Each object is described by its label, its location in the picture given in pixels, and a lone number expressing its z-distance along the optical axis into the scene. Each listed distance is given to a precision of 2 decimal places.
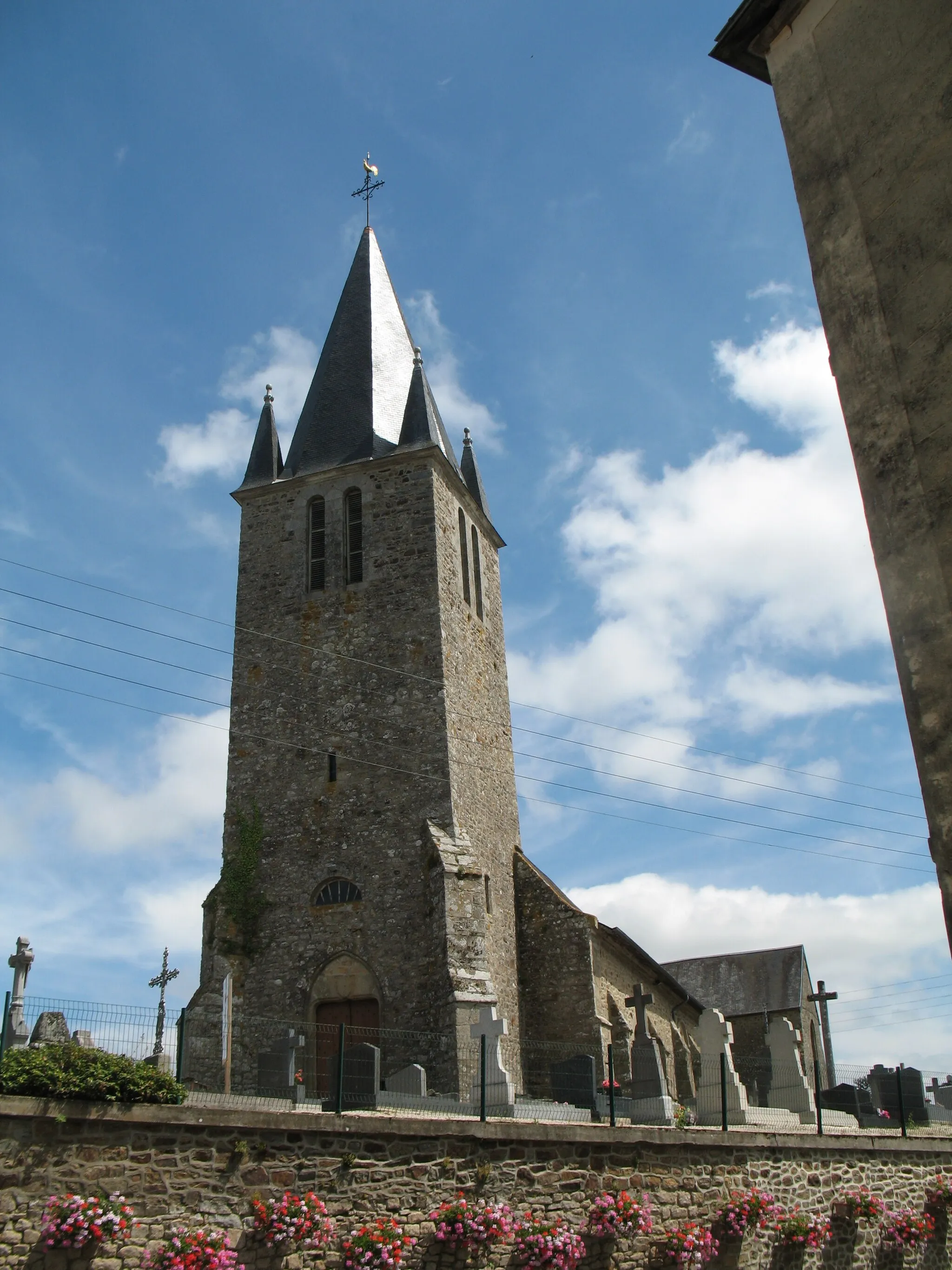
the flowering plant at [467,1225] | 10.30
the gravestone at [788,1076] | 16.81
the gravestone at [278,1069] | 12.96
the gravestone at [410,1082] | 13.88
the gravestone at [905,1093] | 18.28
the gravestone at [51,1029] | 10.57
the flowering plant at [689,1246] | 11.77
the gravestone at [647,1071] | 14.19
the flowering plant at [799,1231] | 13.07
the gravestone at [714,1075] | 14.57
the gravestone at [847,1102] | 17.95
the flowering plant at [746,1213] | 12.48
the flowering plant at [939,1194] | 15.52
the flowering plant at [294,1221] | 9.44
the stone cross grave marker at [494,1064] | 13.04
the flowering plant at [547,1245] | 10.63
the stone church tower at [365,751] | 18.22
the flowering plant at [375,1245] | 9.72
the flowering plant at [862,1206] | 14.12
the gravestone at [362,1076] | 12.24
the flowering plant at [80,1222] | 8.48
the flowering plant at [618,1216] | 11.35
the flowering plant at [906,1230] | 14.48
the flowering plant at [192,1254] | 8.87
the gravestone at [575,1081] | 14.02
